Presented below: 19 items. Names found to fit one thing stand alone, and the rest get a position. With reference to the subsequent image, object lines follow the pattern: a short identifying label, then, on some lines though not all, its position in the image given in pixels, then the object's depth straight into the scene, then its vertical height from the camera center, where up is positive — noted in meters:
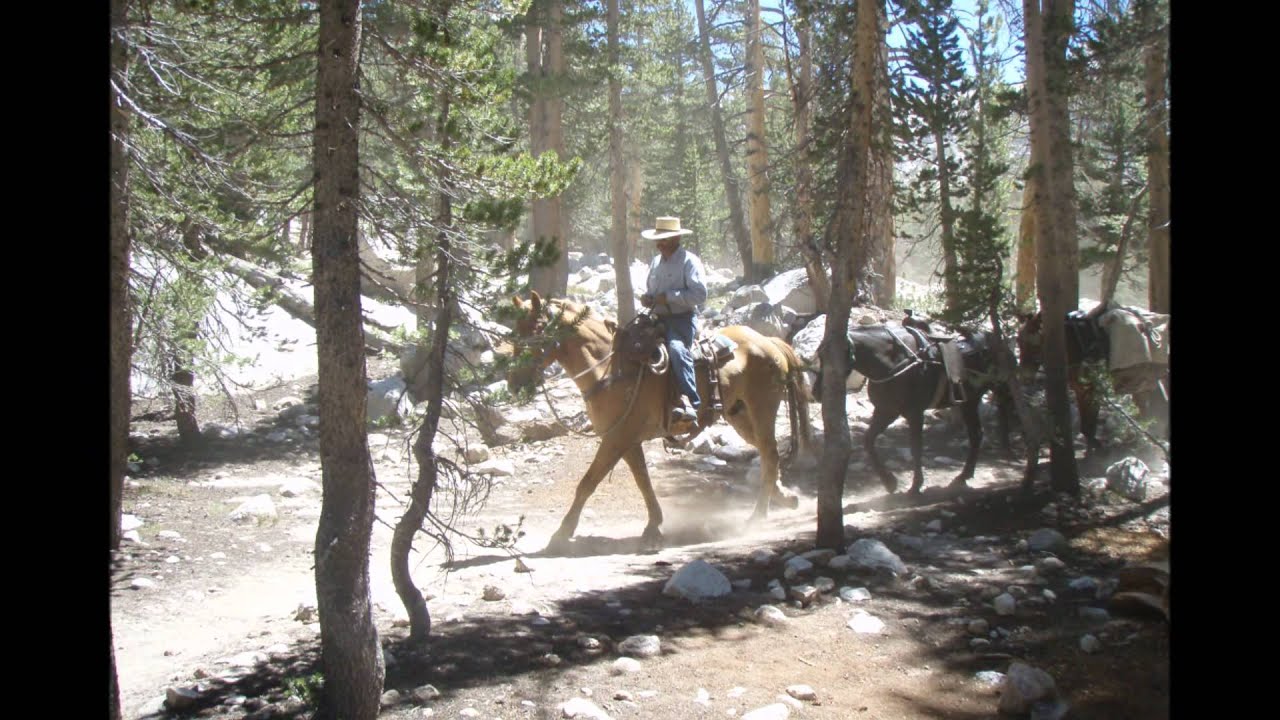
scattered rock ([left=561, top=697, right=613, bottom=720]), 5.56 -2.00
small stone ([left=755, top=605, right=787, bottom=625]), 7.44 -1.91
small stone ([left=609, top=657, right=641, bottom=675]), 6.38 -1.99
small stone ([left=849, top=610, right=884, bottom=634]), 7.25 -1.94
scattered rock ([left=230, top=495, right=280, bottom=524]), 10.88 -1.62
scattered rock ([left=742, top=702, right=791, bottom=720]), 5.56 -2.01
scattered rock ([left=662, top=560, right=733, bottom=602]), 7.99 -1.79
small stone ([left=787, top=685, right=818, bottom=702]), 5.95 -2.01
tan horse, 9.91 -0.25
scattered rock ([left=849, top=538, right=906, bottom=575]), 8.54 -1.68
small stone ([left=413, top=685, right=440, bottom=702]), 5.71 -1.95
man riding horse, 10.11 +0.79
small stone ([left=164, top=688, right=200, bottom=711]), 5.51 -1.92
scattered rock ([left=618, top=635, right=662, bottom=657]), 6.70 -1.95
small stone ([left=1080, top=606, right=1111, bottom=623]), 7.19 -1.84
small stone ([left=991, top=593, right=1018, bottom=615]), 7.49 -1.83
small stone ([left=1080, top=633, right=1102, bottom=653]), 6.55 -1.87
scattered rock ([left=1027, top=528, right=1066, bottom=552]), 9.30 -1.65
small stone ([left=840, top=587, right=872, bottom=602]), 7.88 -1.85
